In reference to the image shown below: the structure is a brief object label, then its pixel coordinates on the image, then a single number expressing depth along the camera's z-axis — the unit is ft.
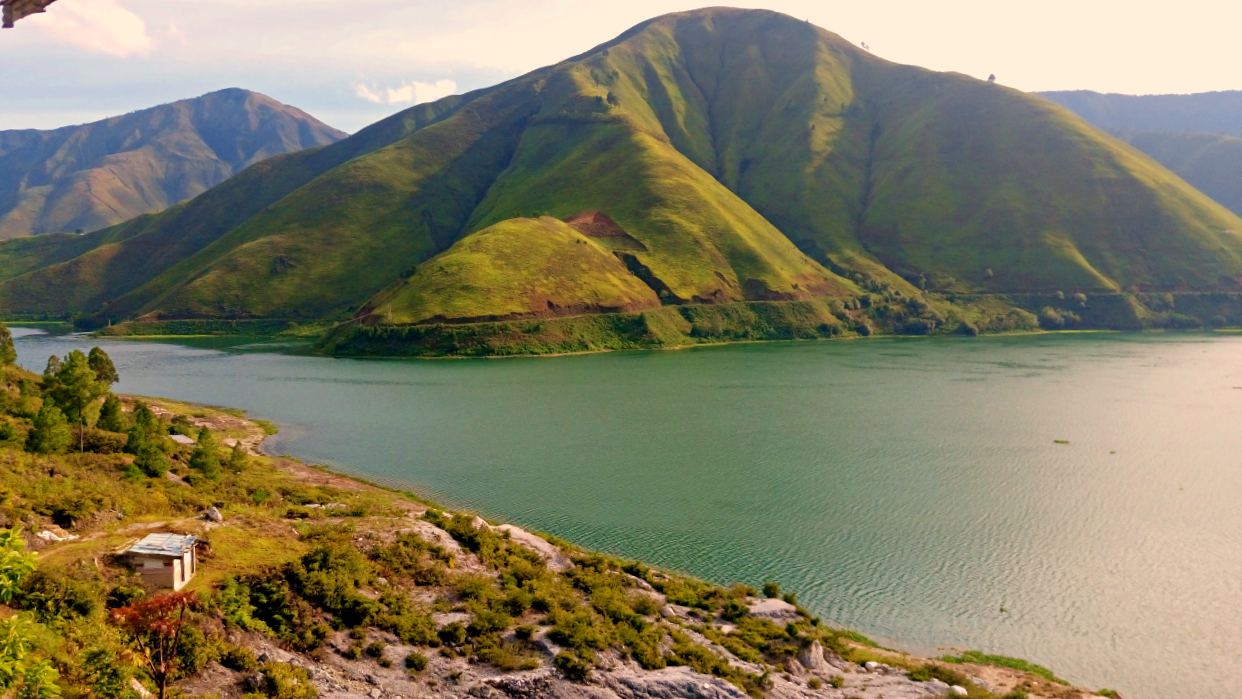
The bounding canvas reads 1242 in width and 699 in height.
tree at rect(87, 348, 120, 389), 318.24
